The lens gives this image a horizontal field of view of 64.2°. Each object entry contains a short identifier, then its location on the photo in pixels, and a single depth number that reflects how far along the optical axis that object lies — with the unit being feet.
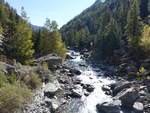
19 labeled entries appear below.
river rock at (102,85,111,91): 52.07
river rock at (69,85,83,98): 45.41
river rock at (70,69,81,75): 69.61
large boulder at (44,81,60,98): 40.82
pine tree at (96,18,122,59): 104.25
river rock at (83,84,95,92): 51.69
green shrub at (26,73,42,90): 40.80
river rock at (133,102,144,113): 36.52
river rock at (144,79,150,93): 47.17
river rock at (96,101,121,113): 36.87
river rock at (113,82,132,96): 48.76
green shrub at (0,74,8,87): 30.02
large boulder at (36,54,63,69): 63.32
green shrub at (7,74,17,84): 33.69
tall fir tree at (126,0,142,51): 85.34
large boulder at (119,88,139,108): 39.66
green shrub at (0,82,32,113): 27.58
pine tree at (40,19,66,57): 83.00
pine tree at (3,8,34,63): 55.04
